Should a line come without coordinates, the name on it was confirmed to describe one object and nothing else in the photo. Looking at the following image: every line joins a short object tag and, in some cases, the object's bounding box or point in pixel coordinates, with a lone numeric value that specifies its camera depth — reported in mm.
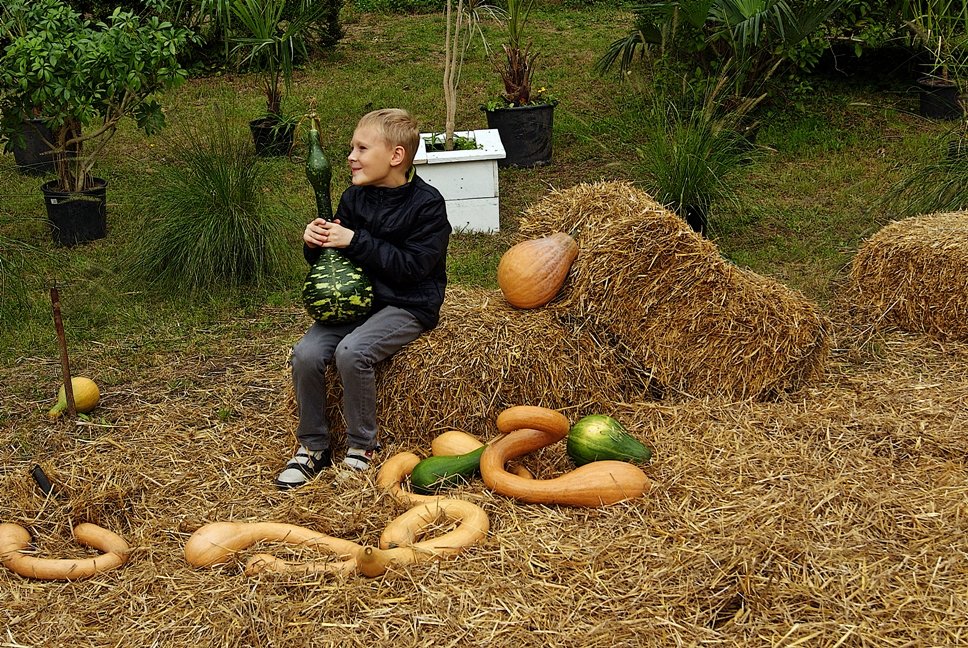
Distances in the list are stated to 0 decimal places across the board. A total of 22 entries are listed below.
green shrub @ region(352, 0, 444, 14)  15289
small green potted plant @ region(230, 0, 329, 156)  8961
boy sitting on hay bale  4098
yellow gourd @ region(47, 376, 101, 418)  4758
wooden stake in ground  4418
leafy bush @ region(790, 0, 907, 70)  9555
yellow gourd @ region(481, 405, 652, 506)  3701
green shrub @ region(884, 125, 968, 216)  6594
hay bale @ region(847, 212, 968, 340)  5355
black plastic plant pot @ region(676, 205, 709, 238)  6814
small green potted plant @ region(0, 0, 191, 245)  6535
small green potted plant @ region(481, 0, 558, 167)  8734
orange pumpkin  4590
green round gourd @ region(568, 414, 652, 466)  3904
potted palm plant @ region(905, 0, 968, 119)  9320
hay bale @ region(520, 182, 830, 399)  4652
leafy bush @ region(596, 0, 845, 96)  8078
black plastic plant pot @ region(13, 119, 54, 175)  9297
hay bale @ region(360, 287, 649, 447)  4258
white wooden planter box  7250
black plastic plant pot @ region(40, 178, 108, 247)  7359
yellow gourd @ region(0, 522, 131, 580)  3480
